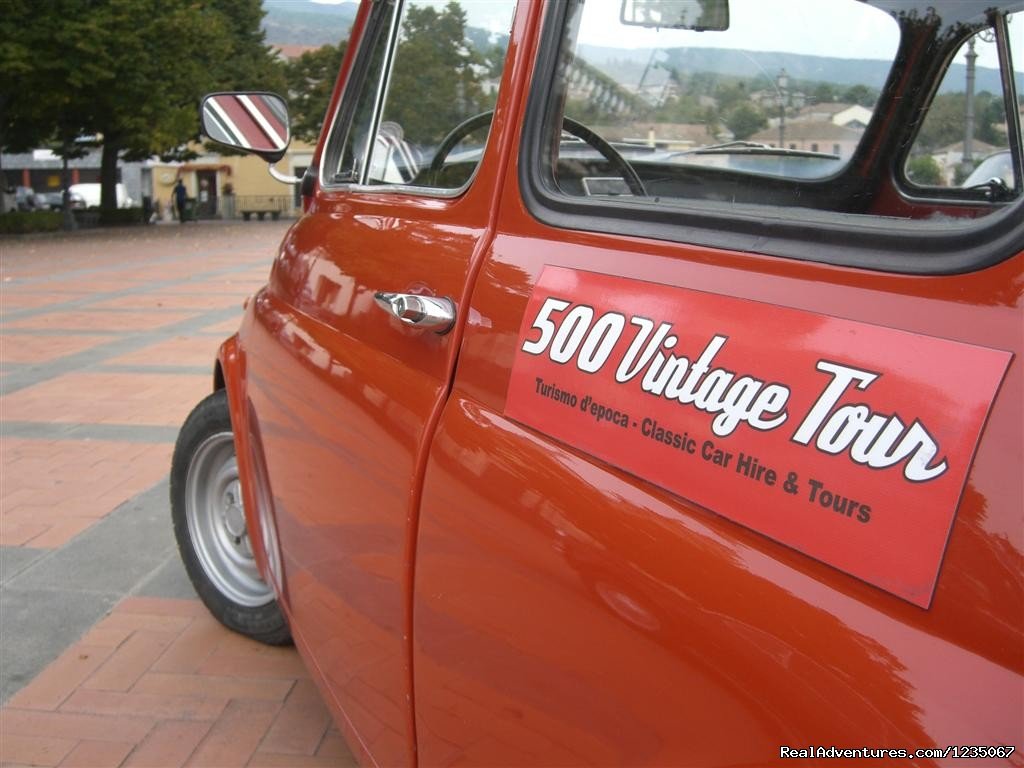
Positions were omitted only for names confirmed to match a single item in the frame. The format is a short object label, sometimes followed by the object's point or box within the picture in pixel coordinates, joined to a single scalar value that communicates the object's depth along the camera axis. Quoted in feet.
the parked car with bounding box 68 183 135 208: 150.43
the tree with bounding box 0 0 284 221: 69.51
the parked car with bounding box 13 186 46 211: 135.95
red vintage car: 3.01
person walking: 114.69
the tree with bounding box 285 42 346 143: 120.26
